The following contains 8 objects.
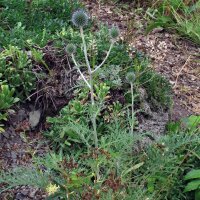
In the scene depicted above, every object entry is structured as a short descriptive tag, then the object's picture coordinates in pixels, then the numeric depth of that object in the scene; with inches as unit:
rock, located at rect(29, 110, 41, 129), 150.9
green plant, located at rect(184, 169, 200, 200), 130.6
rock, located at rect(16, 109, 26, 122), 150.5
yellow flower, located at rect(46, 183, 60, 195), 102.1
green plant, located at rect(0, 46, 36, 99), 151.1
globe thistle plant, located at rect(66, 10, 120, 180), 125.4
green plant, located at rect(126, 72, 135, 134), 130.1
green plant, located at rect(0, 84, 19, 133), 143.1
